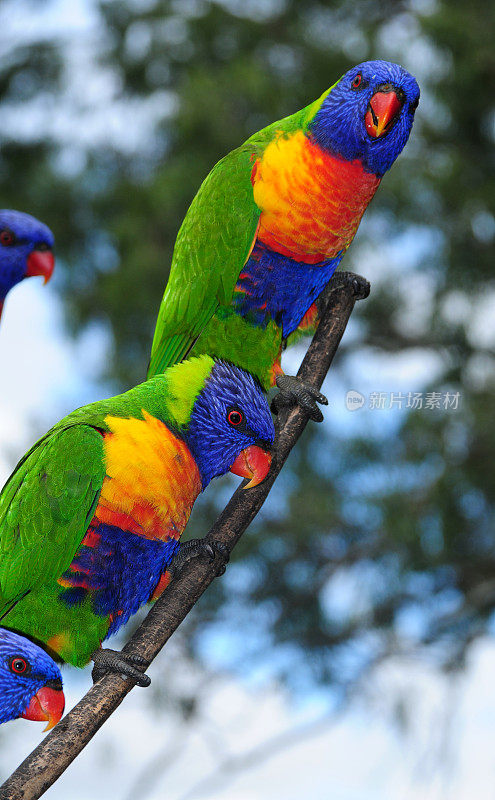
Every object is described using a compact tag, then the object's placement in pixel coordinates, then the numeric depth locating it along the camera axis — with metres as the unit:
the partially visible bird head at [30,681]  2.86
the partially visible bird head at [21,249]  3.39
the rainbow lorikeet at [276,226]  2.99
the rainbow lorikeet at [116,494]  2.88
